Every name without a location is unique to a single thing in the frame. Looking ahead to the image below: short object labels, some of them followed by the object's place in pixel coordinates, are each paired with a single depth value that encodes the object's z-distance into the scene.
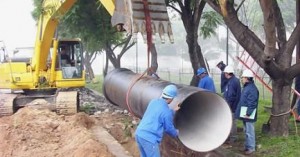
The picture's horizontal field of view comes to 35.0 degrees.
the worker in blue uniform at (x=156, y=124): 6.24
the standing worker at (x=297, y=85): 12.06
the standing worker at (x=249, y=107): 8.81
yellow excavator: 13.24
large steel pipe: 6.71
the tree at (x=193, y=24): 15.00
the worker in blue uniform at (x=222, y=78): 11.78
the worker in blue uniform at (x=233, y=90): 9.71
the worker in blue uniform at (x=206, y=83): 10.16
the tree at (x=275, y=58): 8.88
